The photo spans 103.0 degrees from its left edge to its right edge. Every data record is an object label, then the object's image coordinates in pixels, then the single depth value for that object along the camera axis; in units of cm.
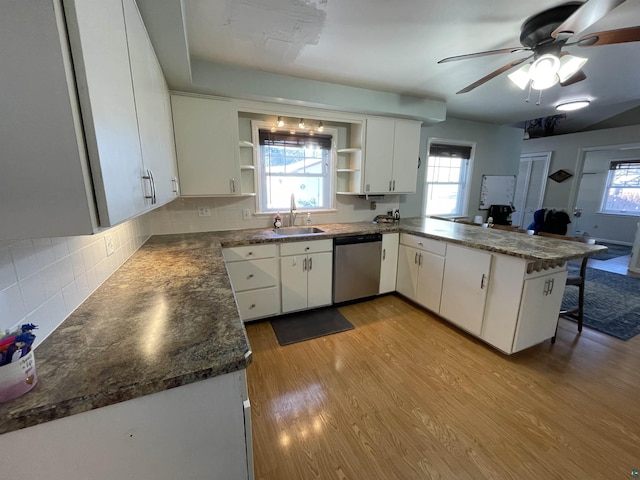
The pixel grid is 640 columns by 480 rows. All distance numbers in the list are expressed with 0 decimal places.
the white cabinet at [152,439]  65
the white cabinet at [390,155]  310
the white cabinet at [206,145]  231
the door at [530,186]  619
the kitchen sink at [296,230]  293
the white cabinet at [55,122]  57
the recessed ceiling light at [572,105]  304
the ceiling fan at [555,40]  133
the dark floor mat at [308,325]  246
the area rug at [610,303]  266
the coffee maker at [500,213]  450
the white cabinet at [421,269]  270
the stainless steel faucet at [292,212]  306
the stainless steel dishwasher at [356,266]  286
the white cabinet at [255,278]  244
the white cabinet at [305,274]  264
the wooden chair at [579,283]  240
